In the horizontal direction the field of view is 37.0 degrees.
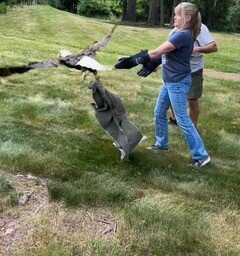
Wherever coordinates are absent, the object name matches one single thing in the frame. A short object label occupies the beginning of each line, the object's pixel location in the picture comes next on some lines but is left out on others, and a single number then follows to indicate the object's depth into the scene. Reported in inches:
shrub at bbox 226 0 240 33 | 1005.0
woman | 149.3
